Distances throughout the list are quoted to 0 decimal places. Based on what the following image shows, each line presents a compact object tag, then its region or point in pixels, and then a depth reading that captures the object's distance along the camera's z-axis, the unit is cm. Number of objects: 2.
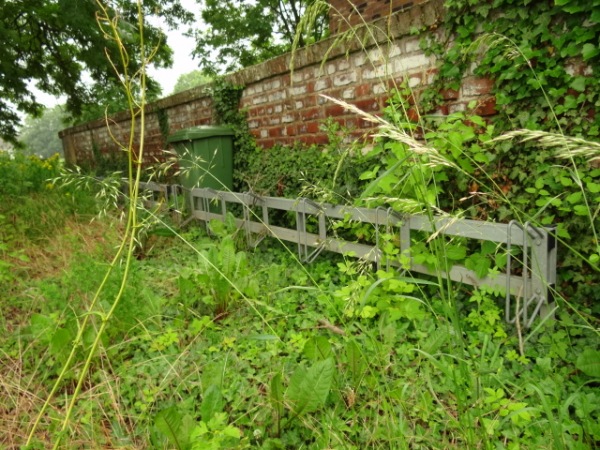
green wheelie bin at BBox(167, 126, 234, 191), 454
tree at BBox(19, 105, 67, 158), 8660
